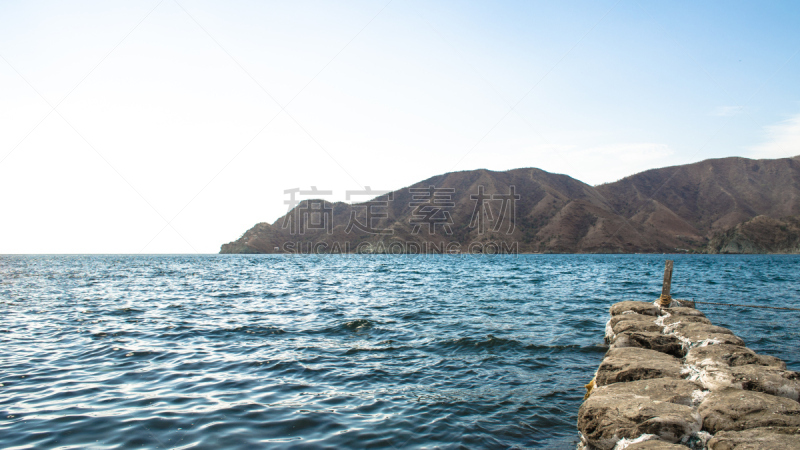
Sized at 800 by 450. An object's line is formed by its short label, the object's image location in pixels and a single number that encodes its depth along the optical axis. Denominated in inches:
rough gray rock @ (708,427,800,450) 167.1
